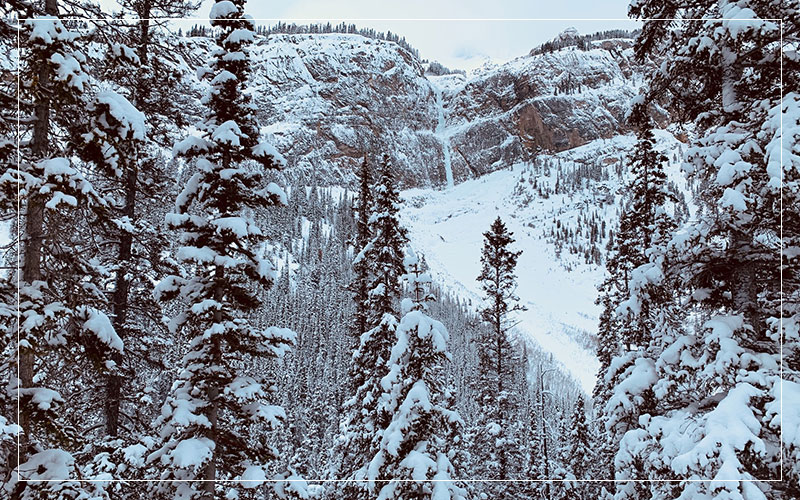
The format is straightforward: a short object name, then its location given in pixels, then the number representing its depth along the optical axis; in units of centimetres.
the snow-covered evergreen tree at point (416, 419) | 1223
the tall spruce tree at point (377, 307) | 1650
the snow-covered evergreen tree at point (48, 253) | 628
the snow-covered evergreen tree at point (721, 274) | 583
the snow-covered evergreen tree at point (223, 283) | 959
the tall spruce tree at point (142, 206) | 1095
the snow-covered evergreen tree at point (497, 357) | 2362
